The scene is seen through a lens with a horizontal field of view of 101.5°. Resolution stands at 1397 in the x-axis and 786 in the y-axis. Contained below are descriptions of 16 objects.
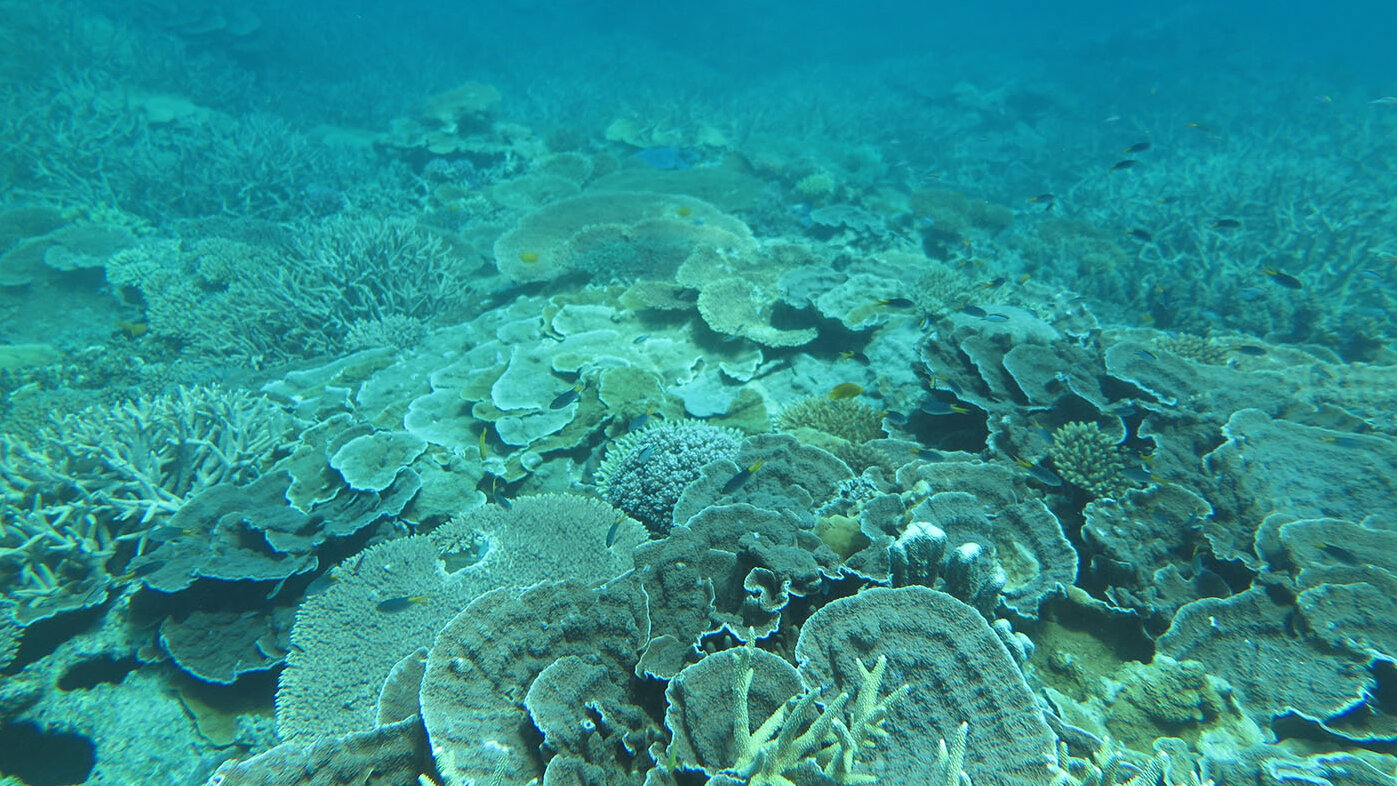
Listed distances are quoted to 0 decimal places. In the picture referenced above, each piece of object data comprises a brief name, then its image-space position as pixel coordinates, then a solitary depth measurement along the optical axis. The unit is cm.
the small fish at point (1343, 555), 321
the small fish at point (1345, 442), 394
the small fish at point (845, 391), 477
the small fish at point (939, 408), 436
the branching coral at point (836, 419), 493
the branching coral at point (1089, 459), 383
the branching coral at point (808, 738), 186
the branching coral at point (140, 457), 445
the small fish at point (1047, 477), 369
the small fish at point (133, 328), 766
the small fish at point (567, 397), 480
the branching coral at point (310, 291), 746
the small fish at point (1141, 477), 366
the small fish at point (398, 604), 354
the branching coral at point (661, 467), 418
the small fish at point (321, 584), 382
